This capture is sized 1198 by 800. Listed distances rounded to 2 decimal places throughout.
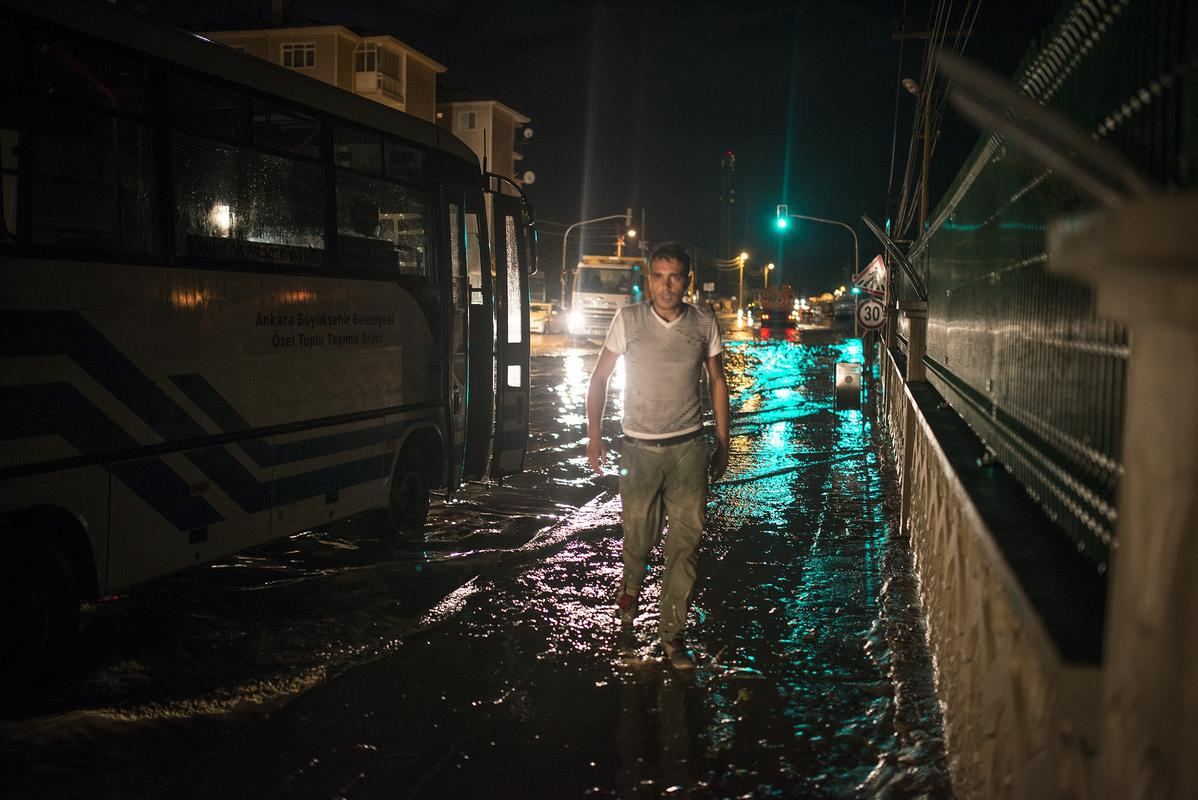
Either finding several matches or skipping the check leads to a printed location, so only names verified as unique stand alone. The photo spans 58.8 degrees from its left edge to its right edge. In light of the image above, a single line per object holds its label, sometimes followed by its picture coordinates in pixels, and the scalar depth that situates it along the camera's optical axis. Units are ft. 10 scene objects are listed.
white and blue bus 17.66
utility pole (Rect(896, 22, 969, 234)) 83.76
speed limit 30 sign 61.93
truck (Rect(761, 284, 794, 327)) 182.39
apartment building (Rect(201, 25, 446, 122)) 172.96
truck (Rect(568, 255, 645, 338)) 136.26
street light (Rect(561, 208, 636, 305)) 170.52
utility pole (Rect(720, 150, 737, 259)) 340.80
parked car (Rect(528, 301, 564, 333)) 169.89
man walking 18.69
